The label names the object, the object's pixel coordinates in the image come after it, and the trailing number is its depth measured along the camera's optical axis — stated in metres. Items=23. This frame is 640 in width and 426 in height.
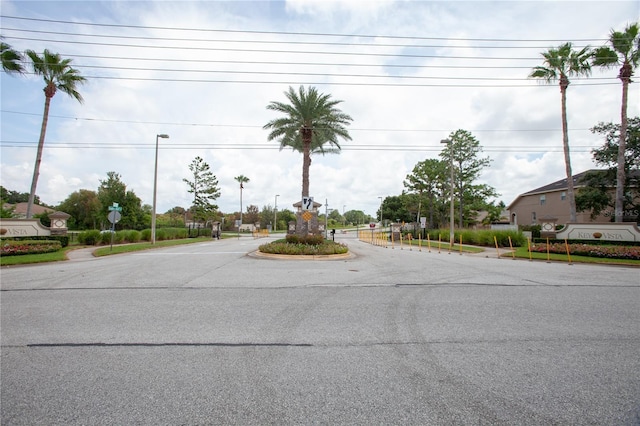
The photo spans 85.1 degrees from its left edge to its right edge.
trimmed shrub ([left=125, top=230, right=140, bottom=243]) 33.44
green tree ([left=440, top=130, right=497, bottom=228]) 42.50
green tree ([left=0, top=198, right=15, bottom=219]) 38.56
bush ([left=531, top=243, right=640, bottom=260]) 18.34
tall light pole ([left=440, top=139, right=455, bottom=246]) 27.43
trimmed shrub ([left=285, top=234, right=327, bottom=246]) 20.78
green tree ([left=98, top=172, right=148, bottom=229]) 60.12
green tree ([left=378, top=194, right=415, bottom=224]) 91.82
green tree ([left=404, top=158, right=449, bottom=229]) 46.59
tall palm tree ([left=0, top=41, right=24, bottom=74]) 22.70
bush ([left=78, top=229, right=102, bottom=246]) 27.97
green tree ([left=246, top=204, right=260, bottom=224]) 86.84
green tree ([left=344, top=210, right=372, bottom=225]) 188.25
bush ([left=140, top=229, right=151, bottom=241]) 35.80
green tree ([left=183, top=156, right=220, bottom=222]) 52.78
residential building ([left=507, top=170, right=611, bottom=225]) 40.03
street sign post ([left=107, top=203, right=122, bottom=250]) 22.47
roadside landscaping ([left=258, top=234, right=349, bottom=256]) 18.95
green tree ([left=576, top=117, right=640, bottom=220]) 31.66
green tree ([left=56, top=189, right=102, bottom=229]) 65.75
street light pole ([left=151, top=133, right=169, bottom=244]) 29.56
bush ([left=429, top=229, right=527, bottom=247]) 28.44
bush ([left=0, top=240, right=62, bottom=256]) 17.99
